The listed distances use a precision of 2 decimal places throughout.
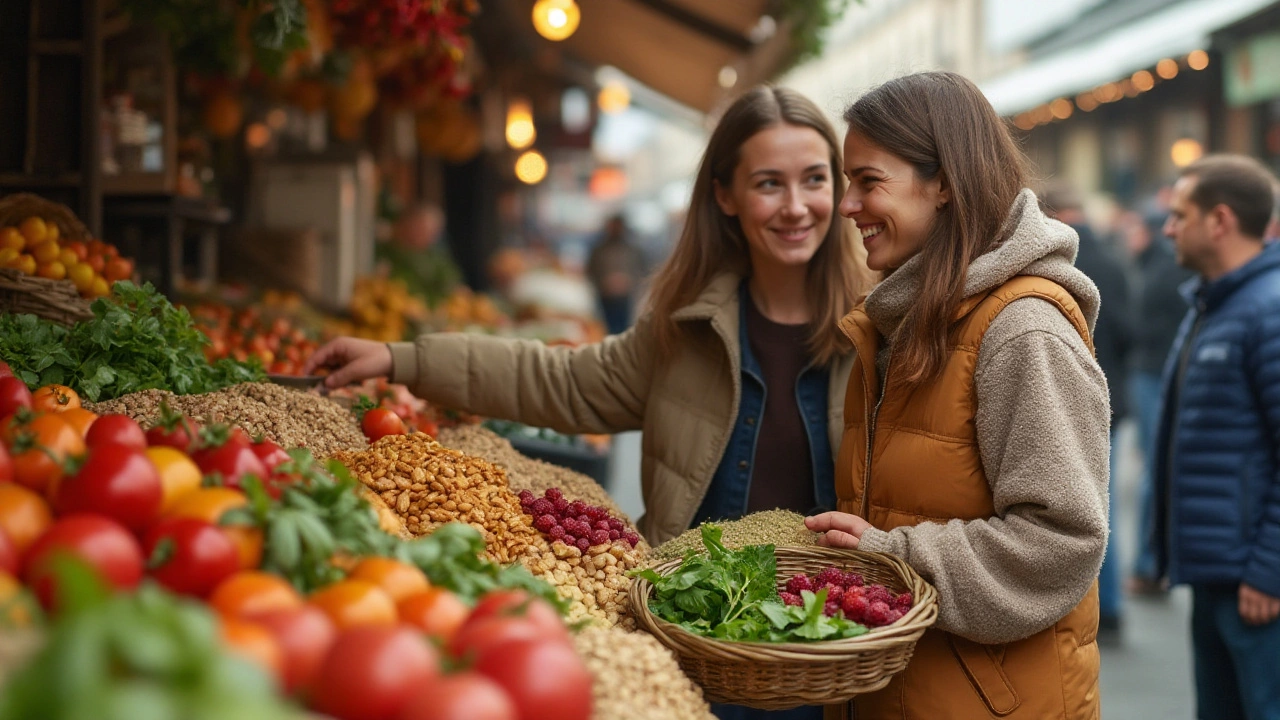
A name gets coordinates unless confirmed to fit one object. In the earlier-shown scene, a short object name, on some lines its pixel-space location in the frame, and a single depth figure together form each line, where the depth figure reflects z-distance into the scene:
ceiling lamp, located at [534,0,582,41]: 6.71
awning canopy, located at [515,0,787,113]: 6.74
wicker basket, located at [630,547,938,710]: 2.04
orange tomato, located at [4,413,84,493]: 1.76
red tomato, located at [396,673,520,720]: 1.24
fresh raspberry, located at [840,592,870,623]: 2.23
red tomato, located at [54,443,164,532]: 1.62
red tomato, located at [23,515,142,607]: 1.42
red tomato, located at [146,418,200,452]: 1.99
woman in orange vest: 2.29
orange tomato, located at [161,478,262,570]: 1.58
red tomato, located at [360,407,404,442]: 3.05
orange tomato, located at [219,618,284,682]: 1.25
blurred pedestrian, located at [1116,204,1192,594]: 7.66
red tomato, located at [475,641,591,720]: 1.35
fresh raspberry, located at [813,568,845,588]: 2.38
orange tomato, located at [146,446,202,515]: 1.71
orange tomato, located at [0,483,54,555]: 1.56
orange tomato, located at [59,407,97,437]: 2.07
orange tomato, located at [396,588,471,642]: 1.51
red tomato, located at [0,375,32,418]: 2.34
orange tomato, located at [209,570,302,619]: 1.40
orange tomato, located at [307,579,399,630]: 1.45
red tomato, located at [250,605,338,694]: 1.33
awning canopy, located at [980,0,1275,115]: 10.87
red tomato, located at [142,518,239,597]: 1.50
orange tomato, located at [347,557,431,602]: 1.58
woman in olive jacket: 3.20
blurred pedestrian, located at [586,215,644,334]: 13.78
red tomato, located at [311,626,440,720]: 1.27
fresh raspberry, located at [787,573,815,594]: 2.37
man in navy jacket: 3.61
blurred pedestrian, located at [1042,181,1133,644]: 6.51
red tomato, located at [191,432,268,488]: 1.85
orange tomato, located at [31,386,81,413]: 2.48
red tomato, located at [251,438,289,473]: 1.96
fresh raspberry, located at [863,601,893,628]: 2.19
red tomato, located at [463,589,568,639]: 1.53
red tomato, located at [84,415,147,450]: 1.91
